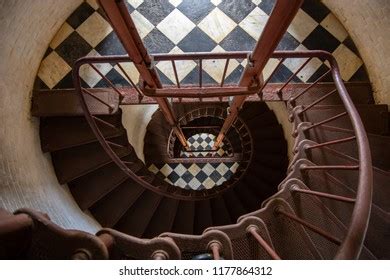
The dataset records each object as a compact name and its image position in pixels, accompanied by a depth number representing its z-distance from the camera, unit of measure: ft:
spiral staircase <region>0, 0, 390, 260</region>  4.50
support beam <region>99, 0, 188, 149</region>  4.18
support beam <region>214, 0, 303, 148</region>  3.95
